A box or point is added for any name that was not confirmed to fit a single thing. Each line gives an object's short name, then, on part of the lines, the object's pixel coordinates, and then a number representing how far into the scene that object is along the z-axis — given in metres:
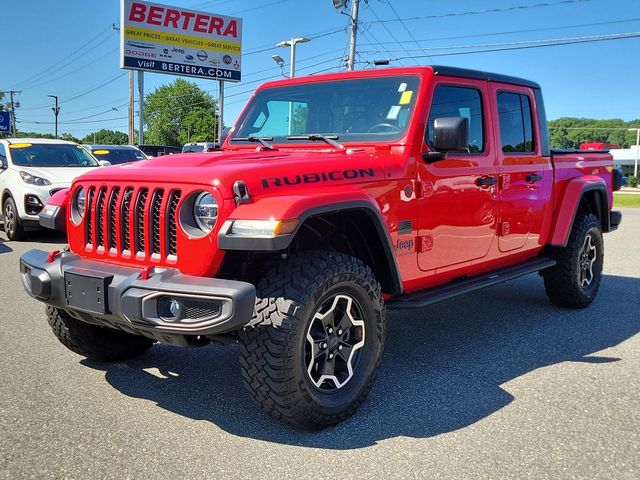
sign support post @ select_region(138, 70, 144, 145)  31.41
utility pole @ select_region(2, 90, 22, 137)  90.19
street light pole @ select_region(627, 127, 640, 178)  64.60
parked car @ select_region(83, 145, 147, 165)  13.49
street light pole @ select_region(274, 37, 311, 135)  28.11
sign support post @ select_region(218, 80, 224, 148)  31.17
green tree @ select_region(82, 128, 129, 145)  133.96
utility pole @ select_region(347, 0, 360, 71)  25.41
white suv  9.59
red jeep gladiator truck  2.86
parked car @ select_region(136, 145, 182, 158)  20.61
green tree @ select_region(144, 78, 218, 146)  90.56
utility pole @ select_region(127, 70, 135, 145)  35.46
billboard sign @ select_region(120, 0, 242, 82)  29.23
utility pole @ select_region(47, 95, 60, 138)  81.31
